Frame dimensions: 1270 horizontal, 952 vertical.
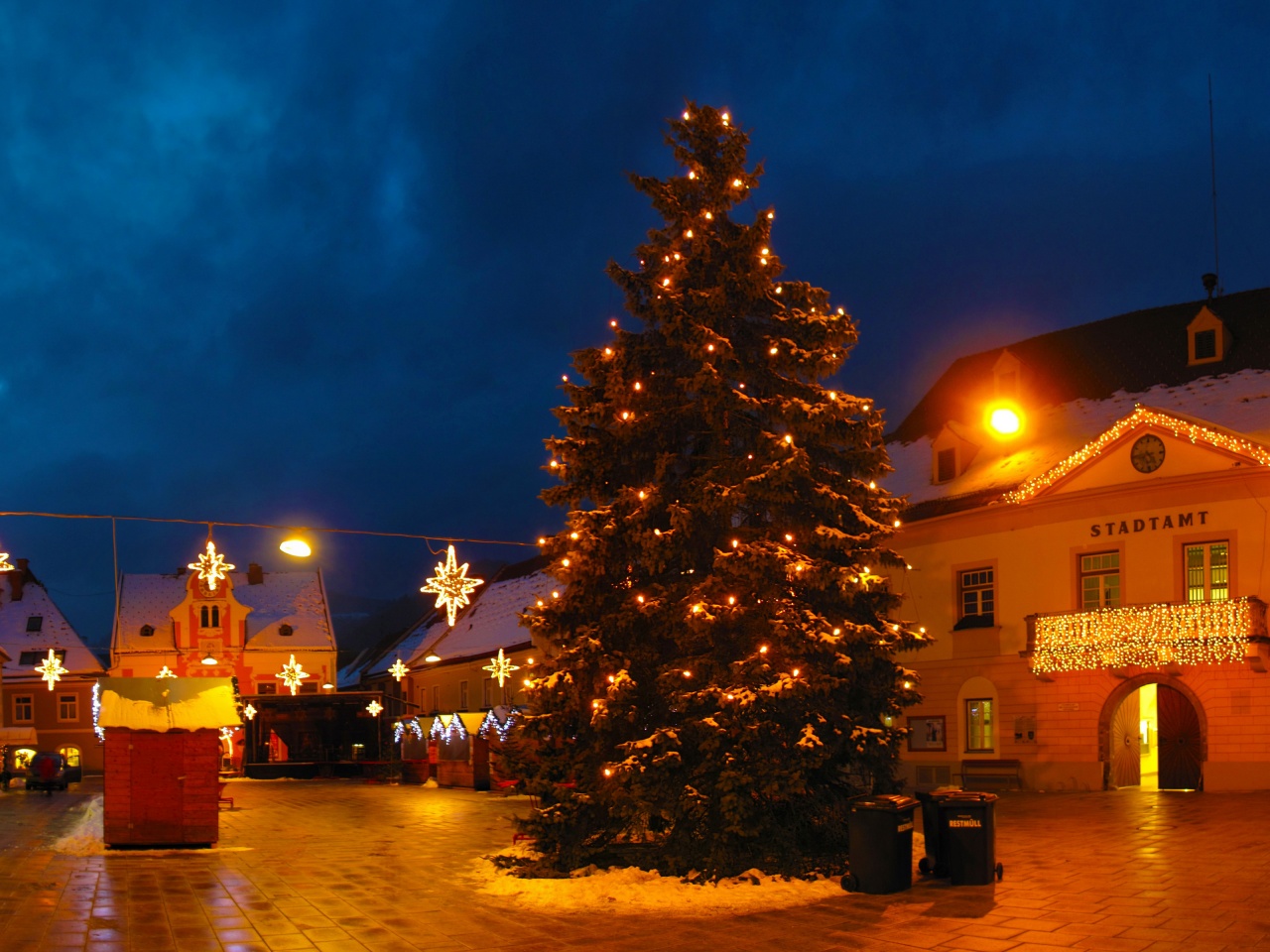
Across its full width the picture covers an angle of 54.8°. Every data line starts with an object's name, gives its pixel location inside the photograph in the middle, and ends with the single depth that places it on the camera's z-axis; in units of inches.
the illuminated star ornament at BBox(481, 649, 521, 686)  1520.7
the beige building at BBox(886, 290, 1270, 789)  1006.4
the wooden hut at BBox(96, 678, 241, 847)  765.3
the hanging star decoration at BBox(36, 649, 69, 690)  1871.3
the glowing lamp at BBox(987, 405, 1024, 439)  1099.9
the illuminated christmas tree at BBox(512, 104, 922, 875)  594.5
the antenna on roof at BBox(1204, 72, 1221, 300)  1240.8
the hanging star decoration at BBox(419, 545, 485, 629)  876.6
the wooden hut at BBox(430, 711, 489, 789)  1523.1
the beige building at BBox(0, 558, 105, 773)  2608.3
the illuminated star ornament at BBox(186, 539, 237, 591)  976.9
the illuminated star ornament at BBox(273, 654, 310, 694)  2030.0
